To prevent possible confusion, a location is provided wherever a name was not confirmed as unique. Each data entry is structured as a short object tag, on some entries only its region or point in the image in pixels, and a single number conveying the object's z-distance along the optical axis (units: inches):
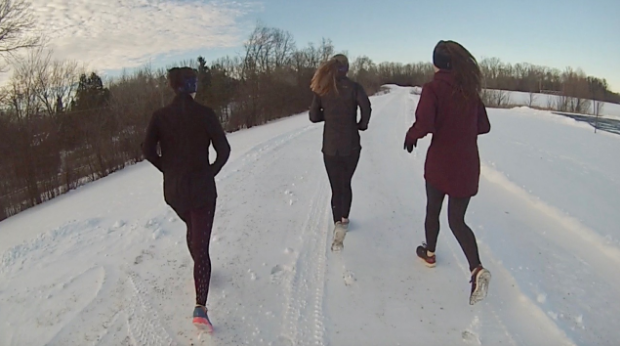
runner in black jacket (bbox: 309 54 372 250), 141.1
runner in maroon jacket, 110.6
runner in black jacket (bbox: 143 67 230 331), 100.3
